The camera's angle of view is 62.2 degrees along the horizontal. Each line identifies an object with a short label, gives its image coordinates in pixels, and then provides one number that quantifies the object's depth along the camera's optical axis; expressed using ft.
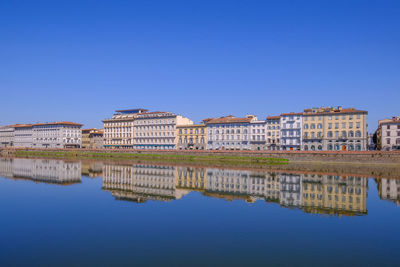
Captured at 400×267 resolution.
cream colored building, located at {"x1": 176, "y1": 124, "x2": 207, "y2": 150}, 360.07
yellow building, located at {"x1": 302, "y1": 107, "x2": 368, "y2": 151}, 277.03
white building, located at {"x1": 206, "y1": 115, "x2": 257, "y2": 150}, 331.16
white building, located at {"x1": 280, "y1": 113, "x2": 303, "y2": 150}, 304.36
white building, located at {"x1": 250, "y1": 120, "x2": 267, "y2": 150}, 322.34
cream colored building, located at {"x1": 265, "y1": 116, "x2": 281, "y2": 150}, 314.96
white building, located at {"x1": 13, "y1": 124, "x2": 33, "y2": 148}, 506.48
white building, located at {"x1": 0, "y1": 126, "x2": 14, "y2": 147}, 540.11
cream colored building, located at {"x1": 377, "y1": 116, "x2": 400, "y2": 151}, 271.08
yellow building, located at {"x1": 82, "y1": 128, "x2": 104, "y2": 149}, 469.82
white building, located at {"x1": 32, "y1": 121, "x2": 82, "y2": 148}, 463.83
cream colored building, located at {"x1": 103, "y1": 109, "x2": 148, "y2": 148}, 408.26
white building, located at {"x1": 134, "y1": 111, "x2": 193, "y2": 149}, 378.12
